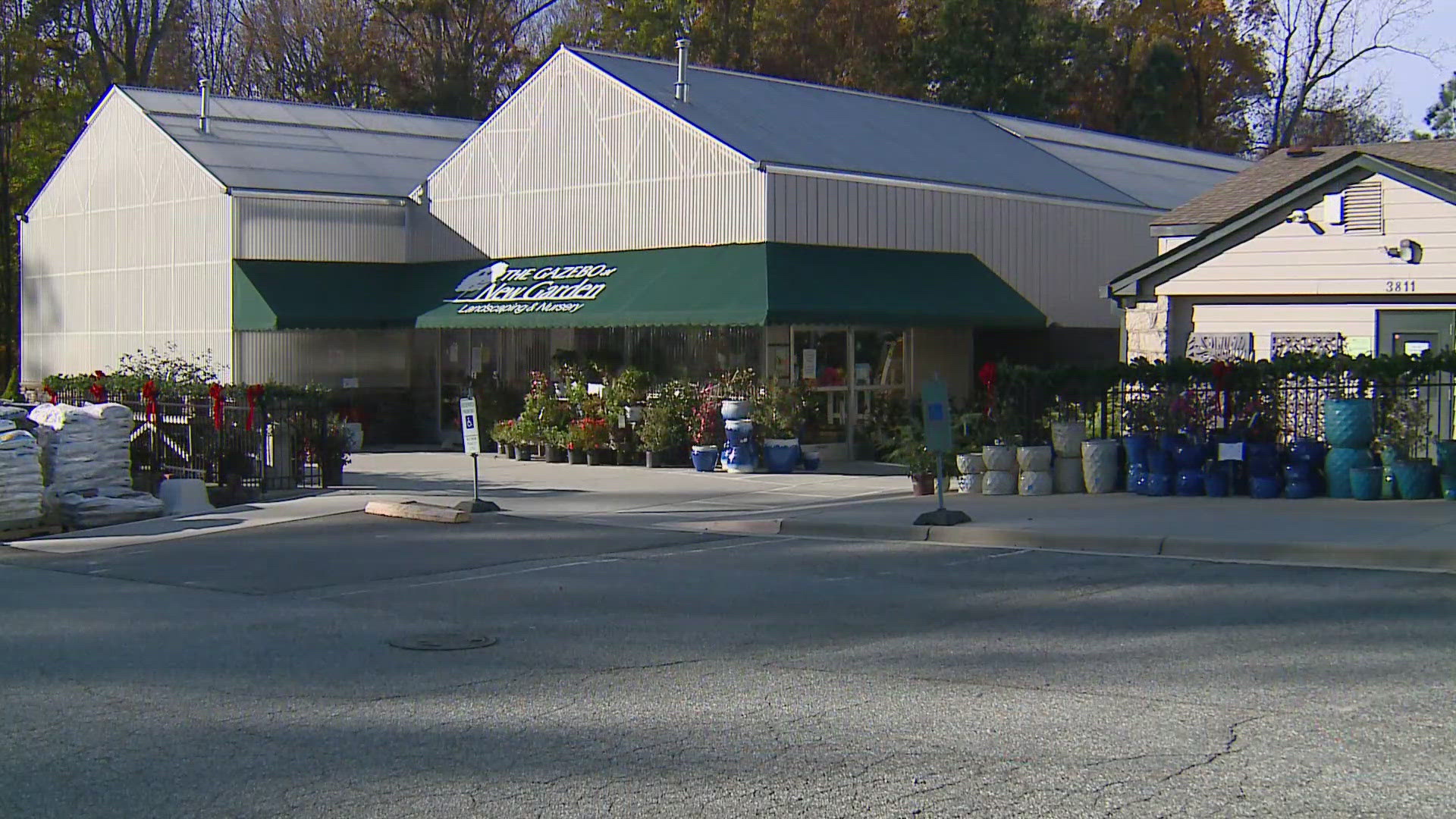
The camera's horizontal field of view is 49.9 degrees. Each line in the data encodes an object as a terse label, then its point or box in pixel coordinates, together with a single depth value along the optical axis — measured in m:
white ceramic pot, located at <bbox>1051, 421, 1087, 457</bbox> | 18.92
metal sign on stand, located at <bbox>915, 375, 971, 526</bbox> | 16.09
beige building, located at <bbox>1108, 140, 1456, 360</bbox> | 20.20
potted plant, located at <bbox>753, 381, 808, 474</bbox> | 23.67
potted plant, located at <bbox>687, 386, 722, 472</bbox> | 23.97
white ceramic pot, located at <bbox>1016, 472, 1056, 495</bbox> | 18.83
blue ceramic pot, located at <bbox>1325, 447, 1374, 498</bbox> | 17.03
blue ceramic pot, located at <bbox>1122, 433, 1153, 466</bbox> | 18.31
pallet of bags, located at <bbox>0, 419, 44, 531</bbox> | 17.97
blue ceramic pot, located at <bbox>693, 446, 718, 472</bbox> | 23.94
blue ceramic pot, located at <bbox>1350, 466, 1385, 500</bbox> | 16.83
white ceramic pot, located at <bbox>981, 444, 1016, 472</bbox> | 18.97
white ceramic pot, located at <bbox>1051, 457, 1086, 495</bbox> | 18.88
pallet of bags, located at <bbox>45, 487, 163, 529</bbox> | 18.84
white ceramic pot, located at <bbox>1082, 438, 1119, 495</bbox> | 18.59
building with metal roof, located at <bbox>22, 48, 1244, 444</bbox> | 25.36
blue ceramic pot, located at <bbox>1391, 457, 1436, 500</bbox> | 16.58
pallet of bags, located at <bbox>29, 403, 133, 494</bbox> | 19.20
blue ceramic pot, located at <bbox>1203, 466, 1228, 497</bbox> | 17.86
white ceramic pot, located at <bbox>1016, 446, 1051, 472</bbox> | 18.80
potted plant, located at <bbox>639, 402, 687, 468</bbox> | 24.61
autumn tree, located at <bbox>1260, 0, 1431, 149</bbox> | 57.41
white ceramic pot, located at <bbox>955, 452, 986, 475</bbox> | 19.27
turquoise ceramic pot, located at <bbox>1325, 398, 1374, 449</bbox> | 16.92
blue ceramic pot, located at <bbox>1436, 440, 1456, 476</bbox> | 16.39
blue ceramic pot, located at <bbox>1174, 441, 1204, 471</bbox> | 17.92
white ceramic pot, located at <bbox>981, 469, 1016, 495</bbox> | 19.06
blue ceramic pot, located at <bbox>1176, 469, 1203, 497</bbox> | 17.94
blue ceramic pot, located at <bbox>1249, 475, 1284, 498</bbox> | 17.47
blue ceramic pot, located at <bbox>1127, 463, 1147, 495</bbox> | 18.38
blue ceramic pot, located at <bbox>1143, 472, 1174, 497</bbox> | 18.12
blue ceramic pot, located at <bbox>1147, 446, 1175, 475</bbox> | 18.12
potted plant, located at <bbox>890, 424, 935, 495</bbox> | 19.45
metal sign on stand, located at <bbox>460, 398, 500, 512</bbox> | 18.73
